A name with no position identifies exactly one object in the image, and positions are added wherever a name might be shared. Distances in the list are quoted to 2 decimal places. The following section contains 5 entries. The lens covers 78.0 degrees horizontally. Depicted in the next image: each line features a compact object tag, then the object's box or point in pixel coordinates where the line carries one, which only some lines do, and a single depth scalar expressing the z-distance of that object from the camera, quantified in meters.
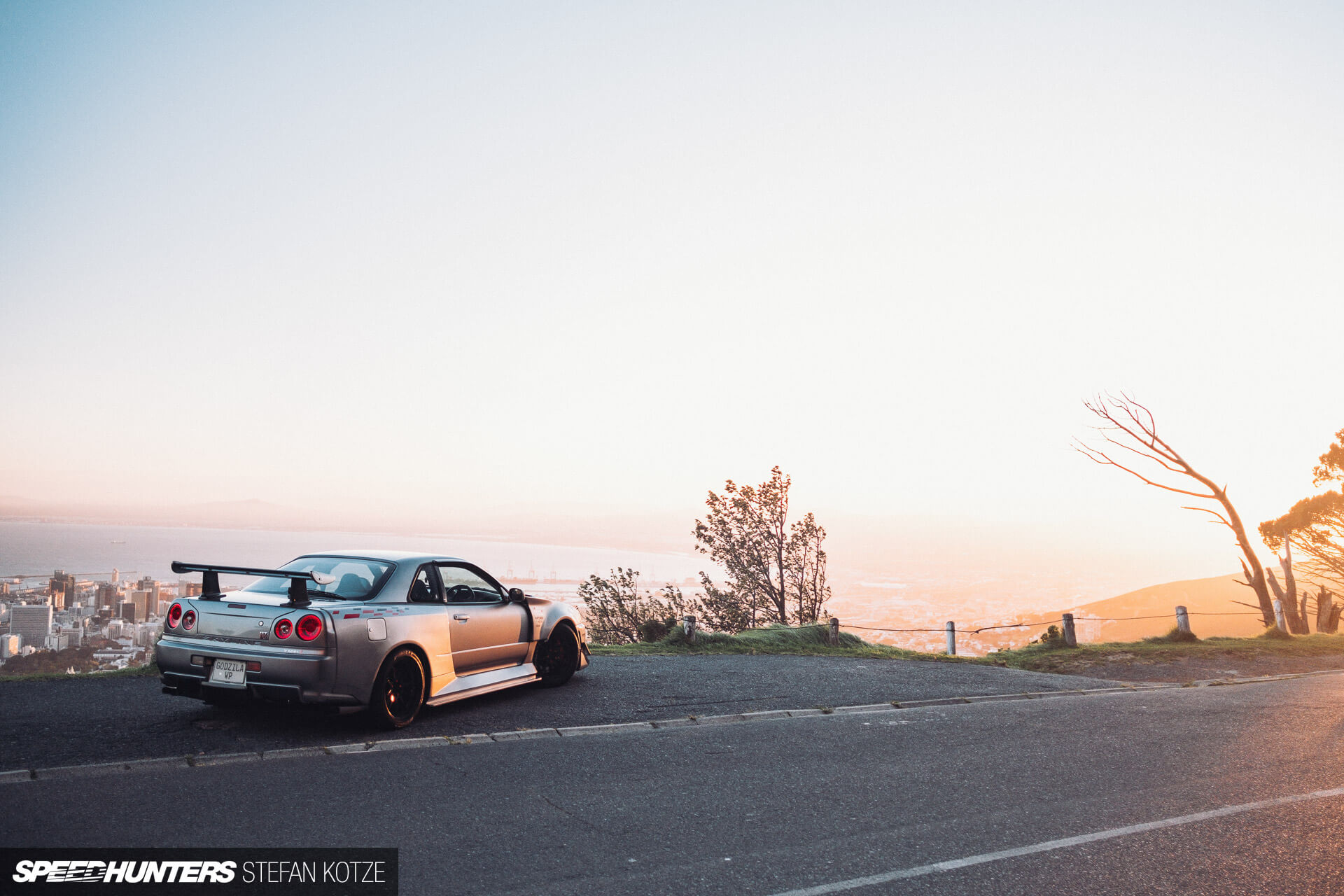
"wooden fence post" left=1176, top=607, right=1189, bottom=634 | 17.62
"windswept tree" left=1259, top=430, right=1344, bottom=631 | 25.53
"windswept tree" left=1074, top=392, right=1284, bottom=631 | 24.75
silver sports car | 6.76
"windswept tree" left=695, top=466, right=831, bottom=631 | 30.67
